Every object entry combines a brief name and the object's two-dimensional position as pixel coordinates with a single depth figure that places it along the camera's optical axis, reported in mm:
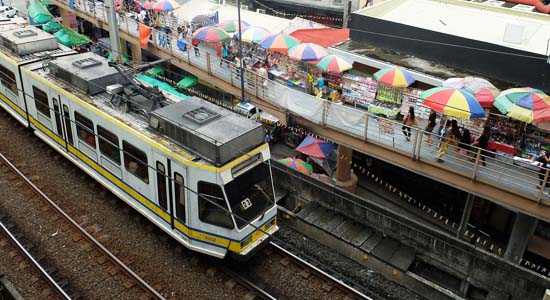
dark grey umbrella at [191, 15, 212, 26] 22547
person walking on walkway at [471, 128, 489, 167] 12906
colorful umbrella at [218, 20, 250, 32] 20922
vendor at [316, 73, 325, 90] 17359
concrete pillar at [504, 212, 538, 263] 12633
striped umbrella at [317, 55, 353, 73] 15859
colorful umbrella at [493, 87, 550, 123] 12062
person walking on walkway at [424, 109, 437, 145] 13781
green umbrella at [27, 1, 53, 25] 28359
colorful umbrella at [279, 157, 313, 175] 16906
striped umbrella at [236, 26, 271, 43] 19062
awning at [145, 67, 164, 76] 23500
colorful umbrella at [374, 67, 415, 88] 14430
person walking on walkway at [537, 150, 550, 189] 11680
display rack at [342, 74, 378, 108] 16266
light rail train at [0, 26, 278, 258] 10906
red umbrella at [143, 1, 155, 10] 23494
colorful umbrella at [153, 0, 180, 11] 22375
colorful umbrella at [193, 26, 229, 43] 18922
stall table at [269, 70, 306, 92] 18084
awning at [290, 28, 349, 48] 20188
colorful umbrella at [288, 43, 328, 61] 16766
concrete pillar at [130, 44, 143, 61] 26097
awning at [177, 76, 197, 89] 22167
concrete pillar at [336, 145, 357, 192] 16125
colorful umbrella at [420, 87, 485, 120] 12156
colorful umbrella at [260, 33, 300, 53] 17797
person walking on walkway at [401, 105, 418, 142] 13647
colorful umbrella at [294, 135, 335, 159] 17250
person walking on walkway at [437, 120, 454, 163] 12778
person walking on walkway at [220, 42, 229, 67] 20250
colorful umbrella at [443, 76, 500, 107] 13289
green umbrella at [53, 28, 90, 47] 26234
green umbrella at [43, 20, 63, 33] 27422
